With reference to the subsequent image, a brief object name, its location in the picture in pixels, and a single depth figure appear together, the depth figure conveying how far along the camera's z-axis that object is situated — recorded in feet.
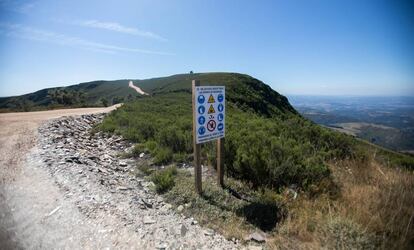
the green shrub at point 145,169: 23.52
